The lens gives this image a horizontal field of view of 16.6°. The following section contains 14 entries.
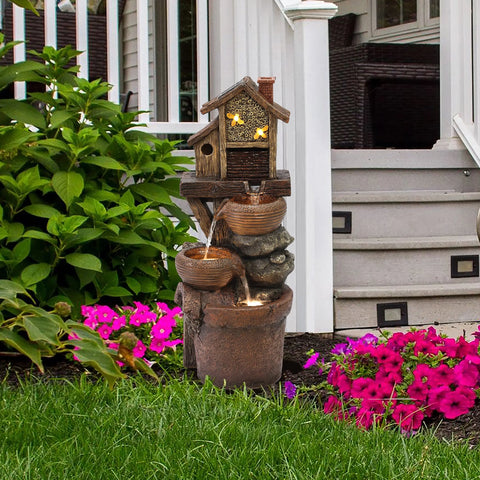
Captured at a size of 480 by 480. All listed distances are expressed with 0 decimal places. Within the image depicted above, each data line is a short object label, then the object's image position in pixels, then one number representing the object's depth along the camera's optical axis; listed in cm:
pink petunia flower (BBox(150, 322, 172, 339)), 598
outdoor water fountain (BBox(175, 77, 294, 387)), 540
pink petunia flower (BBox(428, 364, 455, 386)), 473
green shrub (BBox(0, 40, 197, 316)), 612
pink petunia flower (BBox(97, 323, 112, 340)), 595
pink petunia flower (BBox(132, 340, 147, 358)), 591
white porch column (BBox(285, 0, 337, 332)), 729
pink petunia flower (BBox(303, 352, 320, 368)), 550
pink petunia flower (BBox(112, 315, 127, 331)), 601
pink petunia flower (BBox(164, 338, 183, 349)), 612
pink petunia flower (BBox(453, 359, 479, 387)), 473
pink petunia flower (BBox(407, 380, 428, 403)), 470
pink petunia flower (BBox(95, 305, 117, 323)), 609
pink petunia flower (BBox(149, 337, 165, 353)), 602
